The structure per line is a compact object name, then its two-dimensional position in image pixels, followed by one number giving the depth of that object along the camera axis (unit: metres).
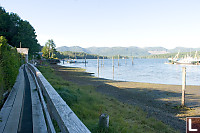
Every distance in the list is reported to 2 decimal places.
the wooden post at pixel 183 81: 13.03
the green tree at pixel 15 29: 38.52
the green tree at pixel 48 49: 89.96
